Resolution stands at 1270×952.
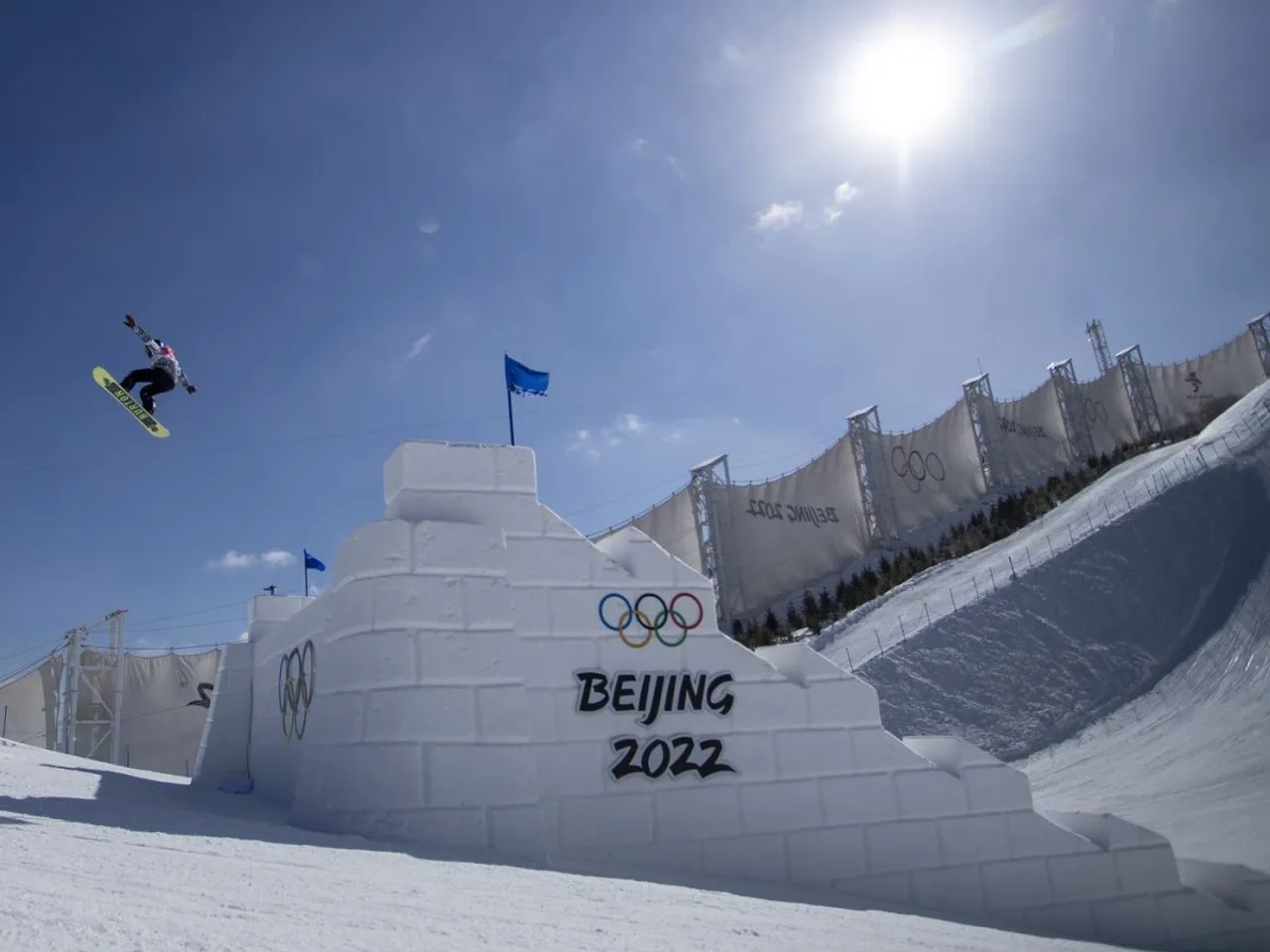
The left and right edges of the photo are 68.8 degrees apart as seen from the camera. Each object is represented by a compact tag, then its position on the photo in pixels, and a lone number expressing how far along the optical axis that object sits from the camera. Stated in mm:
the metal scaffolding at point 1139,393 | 50219
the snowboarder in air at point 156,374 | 13359
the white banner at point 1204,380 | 53281
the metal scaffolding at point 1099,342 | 54219
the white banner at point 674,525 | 33781
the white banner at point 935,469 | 38250
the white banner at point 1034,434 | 43281
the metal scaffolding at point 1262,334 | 53094
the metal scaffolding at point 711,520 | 33062
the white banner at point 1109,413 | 48812
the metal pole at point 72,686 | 26281
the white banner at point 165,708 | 30625
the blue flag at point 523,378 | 11914
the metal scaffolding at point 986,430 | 41188
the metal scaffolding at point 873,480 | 36656
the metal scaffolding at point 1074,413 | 46281
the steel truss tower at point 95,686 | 27172
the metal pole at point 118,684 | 28016
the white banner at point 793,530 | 33875
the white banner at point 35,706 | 29141
